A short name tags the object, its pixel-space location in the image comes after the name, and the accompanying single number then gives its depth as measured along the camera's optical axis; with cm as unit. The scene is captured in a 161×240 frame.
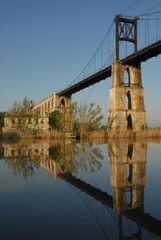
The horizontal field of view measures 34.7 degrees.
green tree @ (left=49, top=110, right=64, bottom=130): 4734
